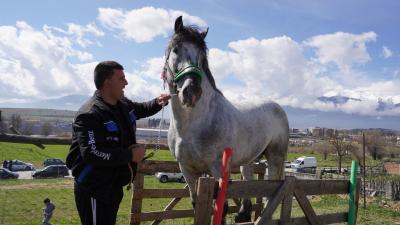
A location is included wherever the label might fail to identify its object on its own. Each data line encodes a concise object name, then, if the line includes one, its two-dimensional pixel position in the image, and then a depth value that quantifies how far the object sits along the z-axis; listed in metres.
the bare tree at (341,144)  43.06
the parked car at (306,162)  64.09
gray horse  4.32
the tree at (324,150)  84.90
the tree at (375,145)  73.78
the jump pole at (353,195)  5.71
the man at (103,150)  3.15
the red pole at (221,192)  3.27
